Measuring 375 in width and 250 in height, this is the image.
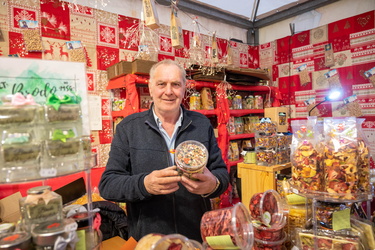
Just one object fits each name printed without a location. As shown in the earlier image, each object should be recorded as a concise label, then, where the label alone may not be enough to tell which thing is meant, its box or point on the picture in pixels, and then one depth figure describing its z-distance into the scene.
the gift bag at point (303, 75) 4.05
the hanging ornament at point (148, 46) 3.18
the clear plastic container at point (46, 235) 0.58
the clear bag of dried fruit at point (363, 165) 1.07
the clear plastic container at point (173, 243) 0.64
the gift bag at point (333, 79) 3.67
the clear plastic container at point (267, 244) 1.00
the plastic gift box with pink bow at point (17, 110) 0.61
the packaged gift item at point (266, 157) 2.55
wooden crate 2.45
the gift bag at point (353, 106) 3.46
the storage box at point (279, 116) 3.70
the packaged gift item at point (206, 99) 3.45
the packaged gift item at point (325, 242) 0.94
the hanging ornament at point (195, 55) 3.65
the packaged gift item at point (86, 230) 0.70
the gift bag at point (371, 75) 3.30
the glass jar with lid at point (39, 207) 0.62
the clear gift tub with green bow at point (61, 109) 0.66
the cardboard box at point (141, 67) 2.63
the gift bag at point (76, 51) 2.70
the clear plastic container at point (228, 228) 0.75
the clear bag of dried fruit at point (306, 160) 1.09
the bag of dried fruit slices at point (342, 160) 1.01
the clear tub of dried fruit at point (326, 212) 1.04
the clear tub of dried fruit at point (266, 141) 2.60
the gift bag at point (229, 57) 3.25
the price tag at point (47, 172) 0.63
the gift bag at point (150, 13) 1.78
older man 1.27
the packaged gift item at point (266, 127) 2.70
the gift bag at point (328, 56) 3.74
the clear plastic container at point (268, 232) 1.00
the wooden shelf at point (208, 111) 3.28
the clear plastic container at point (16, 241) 0.56
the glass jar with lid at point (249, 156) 2.74
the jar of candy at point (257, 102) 4.16
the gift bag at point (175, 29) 2.02
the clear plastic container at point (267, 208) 1.05
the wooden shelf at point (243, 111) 3.69
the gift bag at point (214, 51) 2.75
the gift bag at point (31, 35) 2.42
